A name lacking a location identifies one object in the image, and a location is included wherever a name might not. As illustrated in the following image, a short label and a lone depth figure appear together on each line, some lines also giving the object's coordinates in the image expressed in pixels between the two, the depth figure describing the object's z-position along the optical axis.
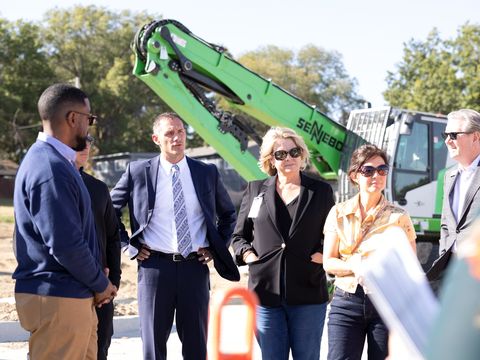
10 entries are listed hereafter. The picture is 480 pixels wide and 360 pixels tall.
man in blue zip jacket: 3.82
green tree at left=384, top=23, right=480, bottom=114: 37.28
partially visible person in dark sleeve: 5.30
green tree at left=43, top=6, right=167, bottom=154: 51.72
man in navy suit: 5.28
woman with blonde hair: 4.92
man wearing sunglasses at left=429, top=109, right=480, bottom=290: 5.11
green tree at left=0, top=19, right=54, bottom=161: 50.44
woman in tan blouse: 4.53
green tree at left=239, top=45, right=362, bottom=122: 58.38
